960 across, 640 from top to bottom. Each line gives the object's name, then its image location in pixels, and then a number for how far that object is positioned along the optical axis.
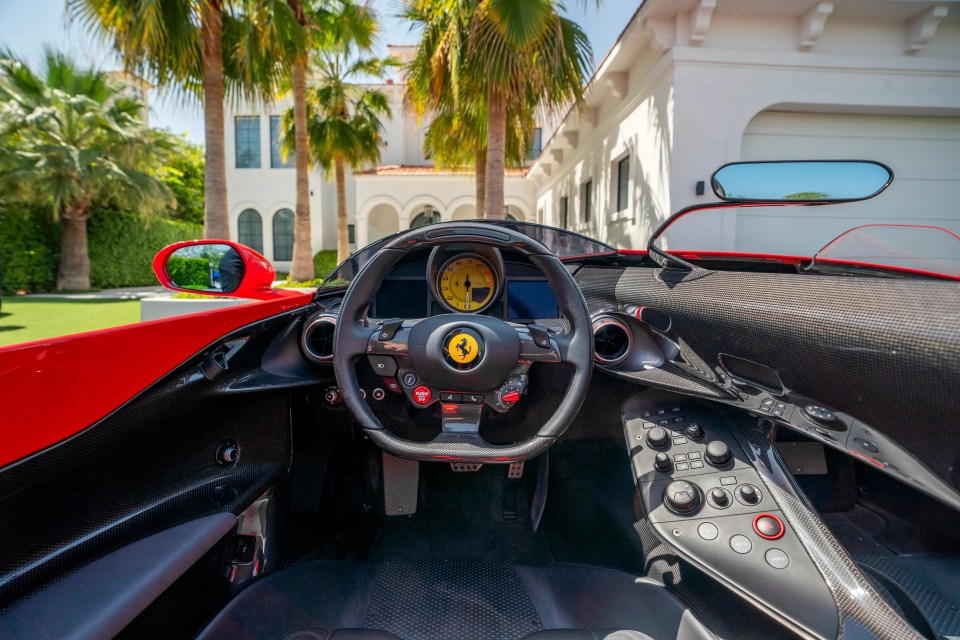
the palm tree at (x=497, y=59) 5.97
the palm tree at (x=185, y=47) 5.96
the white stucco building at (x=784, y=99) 6.21
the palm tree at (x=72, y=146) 12.11
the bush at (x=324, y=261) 17.36
